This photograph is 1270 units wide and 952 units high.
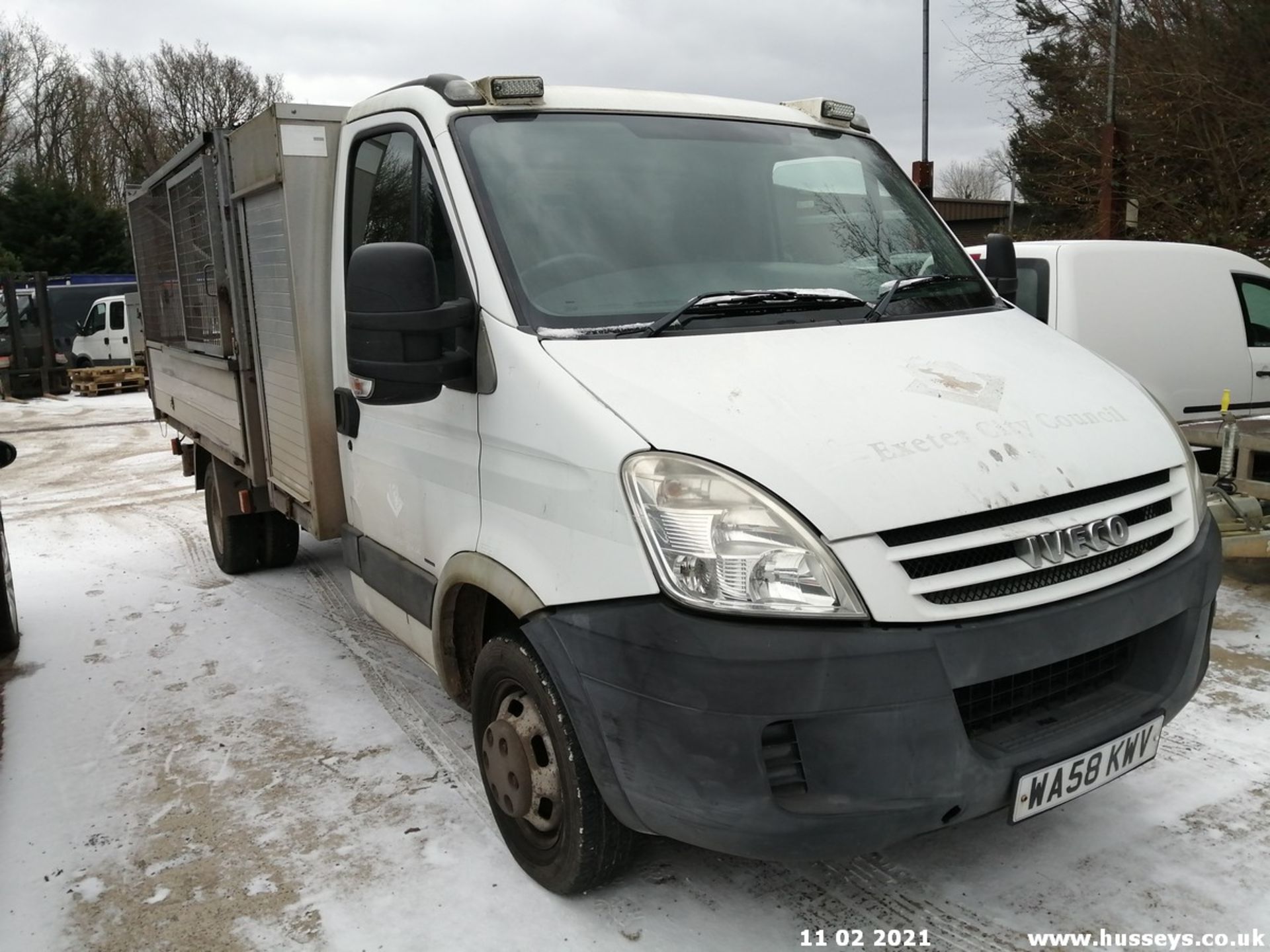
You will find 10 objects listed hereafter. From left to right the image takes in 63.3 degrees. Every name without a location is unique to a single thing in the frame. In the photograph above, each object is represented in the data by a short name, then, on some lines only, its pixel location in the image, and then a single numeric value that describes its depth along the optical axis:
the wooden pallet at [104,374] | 20.60
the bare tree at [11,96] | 44.84
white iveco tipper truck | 2.29
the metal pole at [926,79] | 17.09
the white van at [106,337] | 22.12
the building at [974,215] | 37.50
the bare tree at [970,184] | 70.44
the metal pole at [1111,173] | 13.09
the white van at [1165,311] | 6.45
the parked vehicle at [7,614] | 5.44
